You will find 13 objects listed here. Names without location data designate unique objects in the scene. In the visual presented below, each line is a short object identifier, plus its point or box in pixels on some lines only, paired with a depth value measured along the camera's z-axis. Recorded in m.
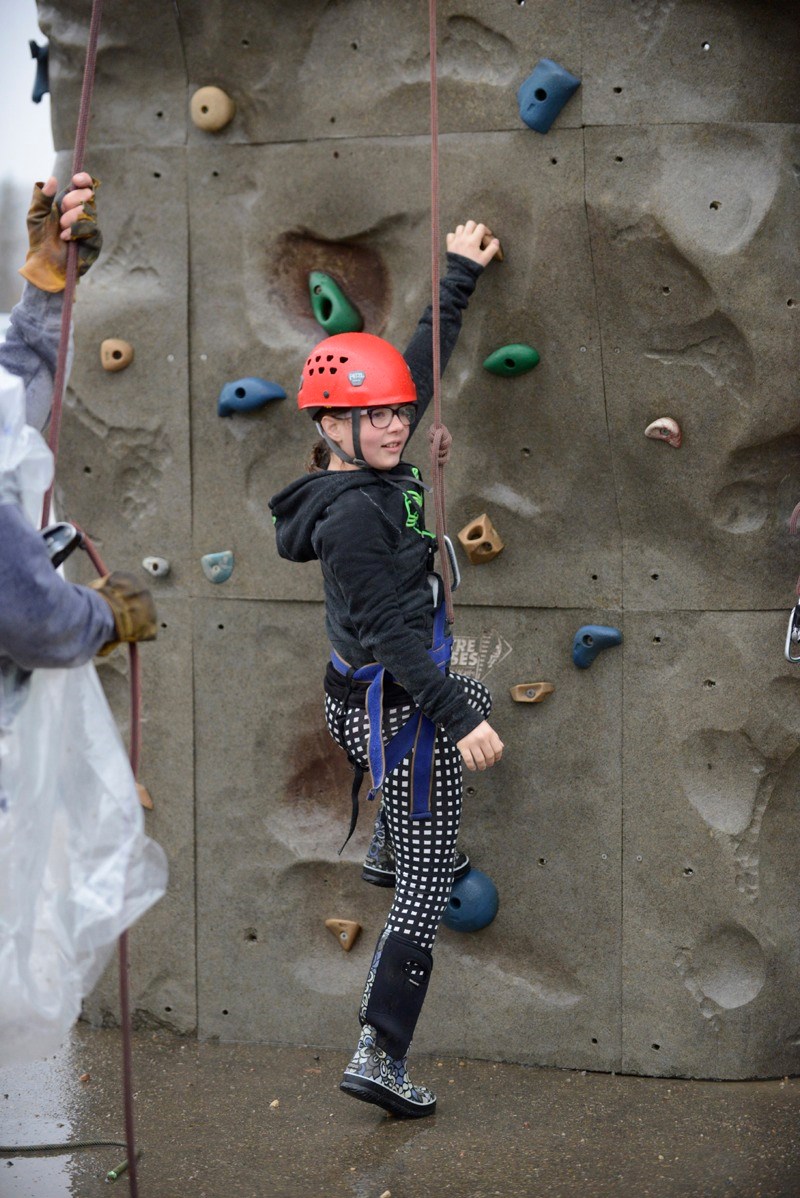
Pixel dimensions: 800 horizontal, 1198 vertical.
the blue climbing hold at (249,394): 6.68
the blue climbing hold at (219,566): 6.87
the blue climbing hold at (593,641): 6.39
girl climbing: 5.47
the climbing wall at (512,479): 6.12
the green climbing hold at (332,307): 6.61
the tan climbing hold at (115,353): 6.87
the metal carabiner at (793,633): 5.98
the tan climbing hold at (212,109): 6.58
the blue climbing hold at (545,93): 6.07
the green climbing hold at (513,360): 6.31
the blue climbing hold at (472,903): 6.63
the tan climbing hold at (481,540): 6.48
